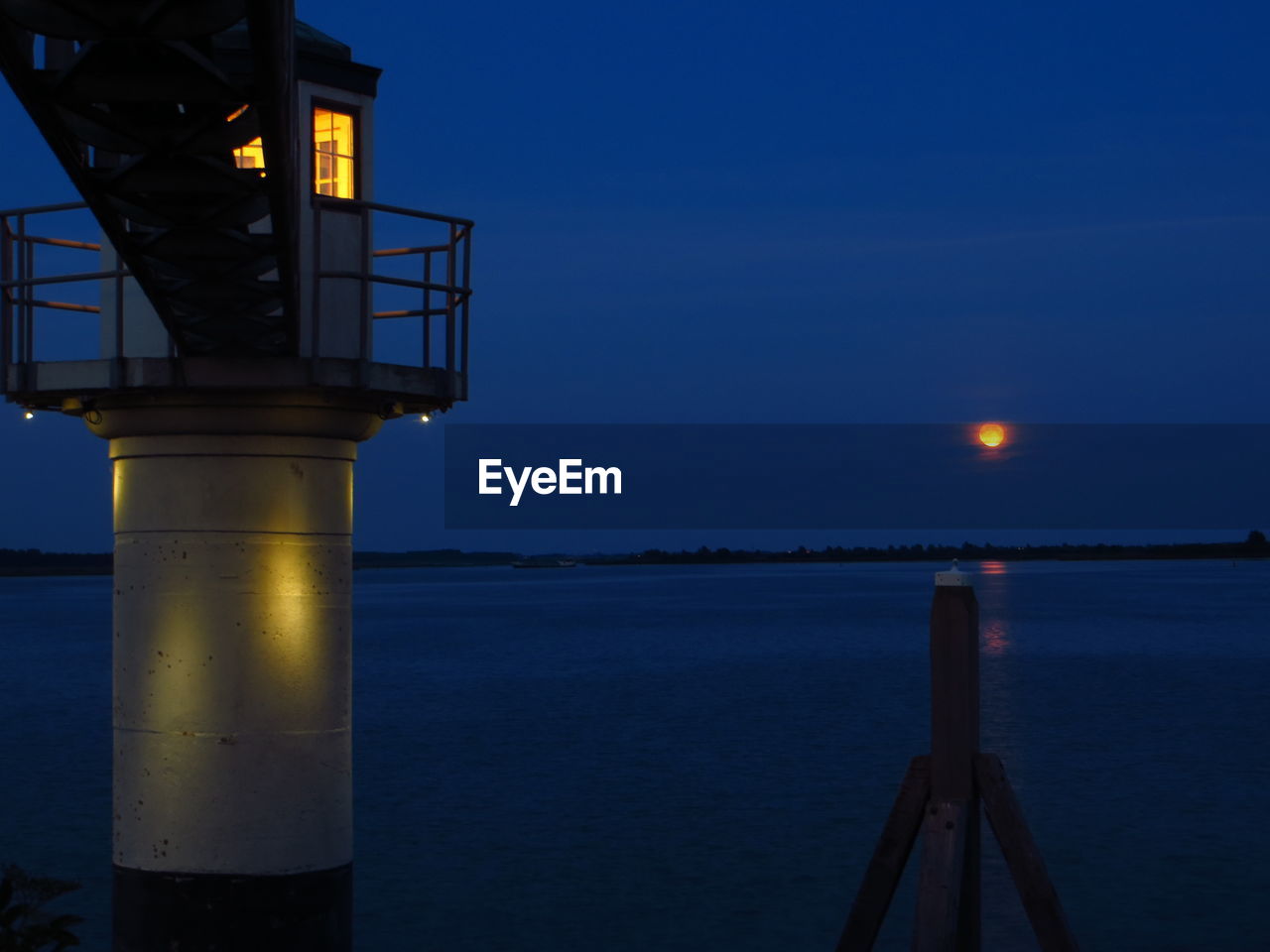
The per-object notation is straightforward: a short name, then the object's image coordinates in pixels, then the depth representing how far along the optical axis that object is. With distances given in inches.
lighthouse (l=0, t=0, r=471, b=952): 388.2
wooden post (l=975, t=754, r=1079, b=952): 347.6
